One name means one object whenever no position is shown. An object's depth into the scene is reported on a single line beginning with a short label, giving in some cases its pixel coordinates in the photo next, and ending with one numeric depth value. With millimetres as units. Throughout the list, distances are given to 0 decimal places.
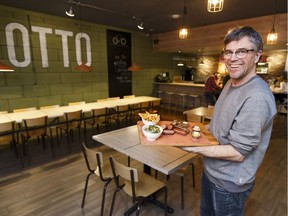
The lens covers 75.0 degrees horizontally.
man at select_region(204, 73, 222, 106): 5777
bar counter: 6738
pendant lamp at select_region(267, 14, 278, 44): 3687
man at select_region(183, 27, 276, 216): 912
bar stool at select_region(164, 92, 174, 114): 7629
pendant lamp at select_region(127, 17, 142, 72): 5187
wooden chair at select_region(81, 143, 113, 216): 1835
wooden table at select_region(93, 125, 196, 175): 1604
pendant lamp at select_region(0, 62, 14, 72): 2714
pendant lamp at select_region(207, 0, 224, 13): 2406
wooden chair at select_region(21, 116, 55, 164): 3097
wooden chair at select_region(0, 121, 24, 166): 2883
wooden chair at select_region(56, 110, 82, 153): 3624
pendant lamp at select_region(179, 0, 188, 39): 3842
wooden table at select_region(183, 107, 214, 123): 3375
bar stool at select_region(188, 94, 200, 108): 6846
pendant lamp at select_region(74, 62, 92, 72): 4059
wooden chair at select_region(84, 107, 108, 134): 4034
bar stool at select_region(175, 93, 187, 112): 7219
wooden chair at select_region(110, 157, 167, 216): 1587
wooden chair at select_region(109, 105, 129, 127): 4535
